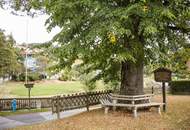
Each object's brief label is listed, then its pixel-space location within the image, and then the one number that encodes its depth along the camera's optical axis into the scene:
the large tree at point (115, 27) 12.47
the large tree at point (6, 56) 32.88
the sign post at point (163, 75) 15.62
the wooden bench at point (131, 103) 14.59
